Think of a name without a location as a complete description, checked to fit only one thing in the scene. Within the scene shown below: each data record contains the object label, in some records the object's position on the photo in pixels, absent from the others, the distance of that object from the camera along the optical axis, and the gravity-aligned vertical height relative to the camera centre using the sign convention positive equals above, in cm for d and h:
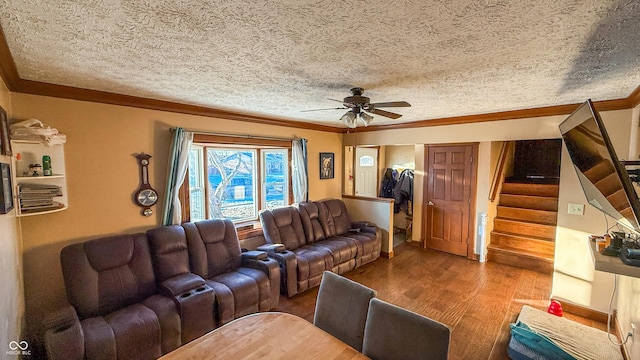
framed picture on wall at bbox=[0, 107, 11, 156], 173 +22
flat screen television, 122 -1
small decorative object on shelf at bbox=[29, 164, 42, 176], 216 -1
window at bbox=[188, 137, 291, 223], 362 -18
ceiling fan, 237 +53
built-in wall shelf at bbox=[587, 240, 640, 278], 148 -56
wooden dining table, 139 -96
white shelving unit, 206 -2
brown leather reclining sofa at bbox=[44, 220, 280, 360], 196 -113
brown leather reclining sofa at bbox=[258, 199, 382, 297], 337 -111
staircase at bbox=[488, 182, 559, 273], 416 -100
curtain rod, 324 +43
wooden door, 458 -56
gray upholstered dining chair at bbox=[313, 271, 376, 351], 163 -90
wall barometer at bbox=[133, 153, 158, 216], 288 -26
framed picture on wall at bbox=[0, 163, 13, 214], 155 -14
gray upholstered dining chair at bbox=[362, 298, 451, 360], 128 -85
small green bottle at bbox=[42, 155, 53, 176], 223 +2
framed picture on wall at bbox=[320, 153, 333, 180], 495 +1
